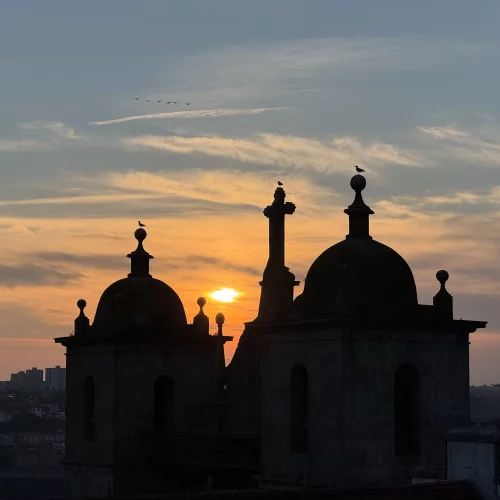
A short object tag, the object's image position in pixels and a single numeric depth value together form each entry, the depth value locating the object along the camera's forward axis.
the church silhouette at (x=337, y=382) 41.66
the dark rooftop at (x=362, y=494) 35.84
